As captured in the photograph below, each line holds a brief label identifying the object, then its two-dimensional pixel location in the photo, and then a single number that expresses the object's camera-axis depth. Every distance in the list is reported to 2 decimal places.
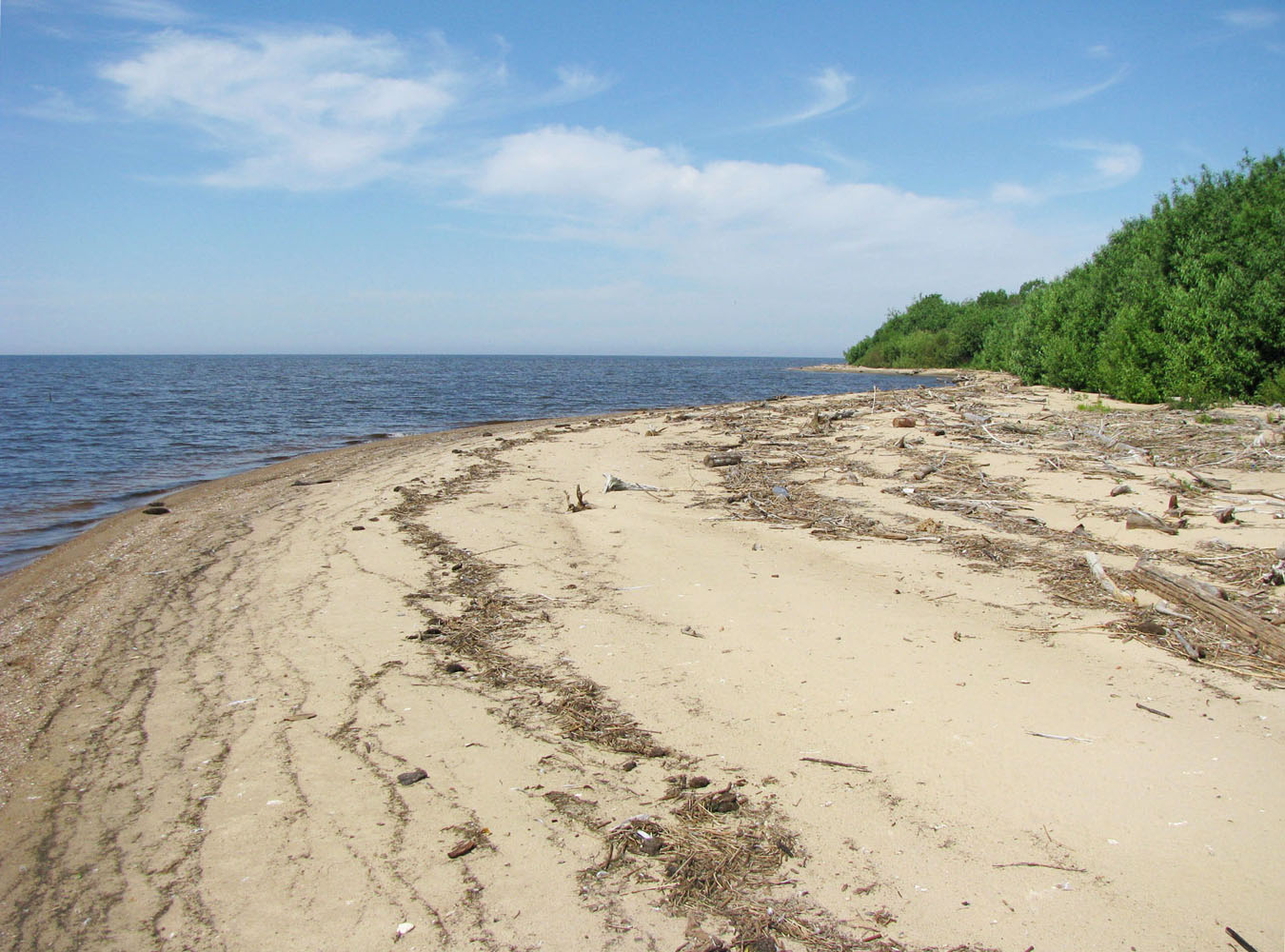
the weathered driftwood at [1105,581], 5.86
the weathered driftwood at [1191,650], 4.87
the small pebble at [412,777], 3.84
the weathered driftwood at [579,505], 9.99
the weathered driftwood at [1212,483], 9.30
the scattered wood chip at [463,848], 3.26
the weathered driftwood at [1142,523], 7.70
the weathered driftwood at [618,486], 11.17
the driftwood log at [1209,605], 4.91
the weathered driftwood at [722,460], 13.07
